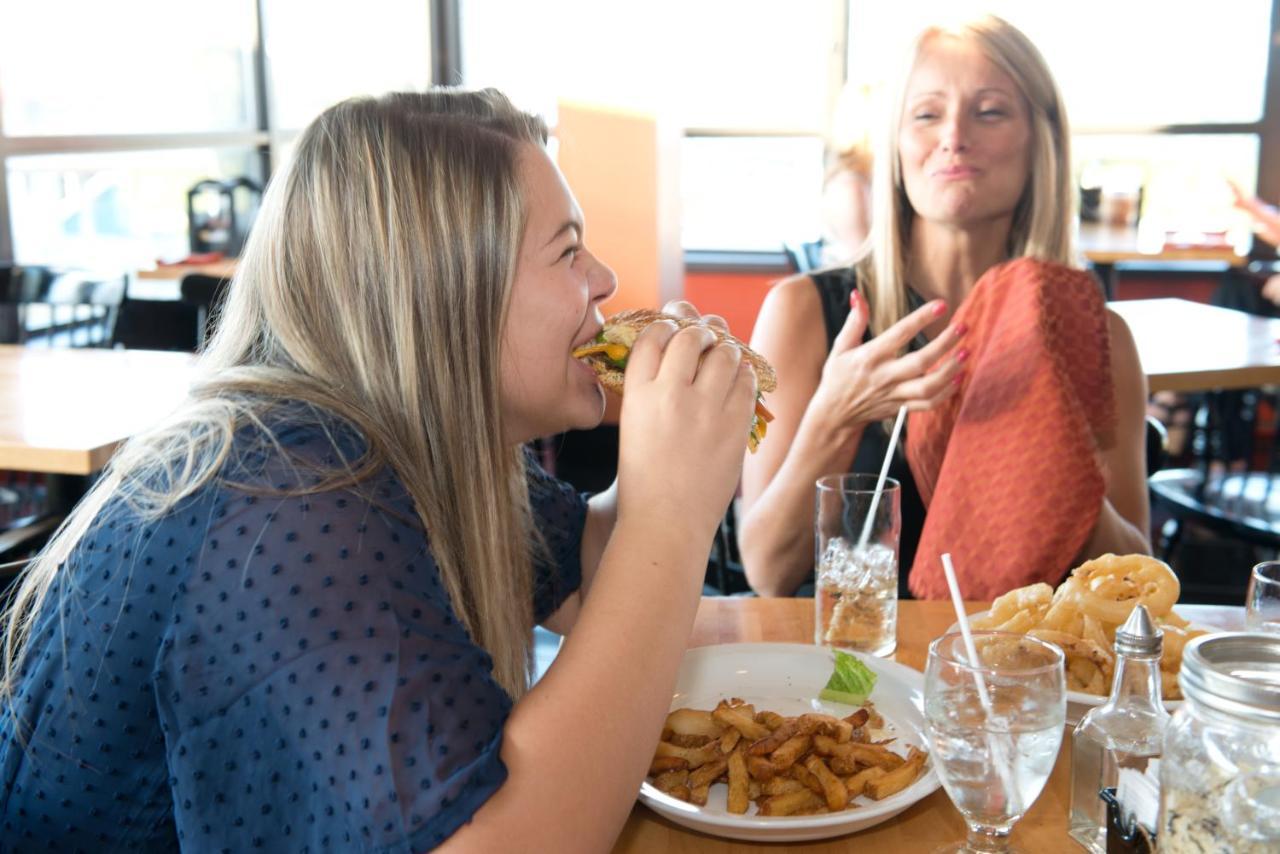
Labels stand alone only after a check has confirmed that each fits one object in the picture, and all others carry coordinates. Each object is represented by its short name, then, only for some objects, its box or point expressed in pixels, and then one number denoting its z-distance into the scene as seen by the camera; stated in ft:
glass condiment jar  2.30
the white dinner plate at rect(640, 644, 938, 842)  3.51
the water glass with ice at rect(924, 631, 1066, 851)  3.03
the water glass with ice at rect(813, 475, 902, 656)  4.69
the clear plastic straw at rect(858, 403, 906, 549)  4.72
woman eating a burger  2.99
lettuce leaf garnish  4.18
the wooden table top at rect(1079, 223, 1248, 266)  17.10
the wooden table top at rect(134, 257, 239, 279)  16.48
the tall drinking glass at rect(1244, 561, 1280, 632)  3.92
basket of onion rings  3.95
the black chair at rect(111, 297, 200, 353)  13.89
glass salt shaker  3.06
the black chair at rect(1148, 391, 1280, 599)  9.77
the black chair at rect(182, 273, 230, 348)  12.76
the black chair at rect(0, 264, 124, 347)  12.37
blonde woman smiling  5.63
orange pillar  18.08
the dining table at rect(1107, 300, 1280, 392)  10.30
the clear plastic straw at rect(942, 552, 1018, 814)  3.02
